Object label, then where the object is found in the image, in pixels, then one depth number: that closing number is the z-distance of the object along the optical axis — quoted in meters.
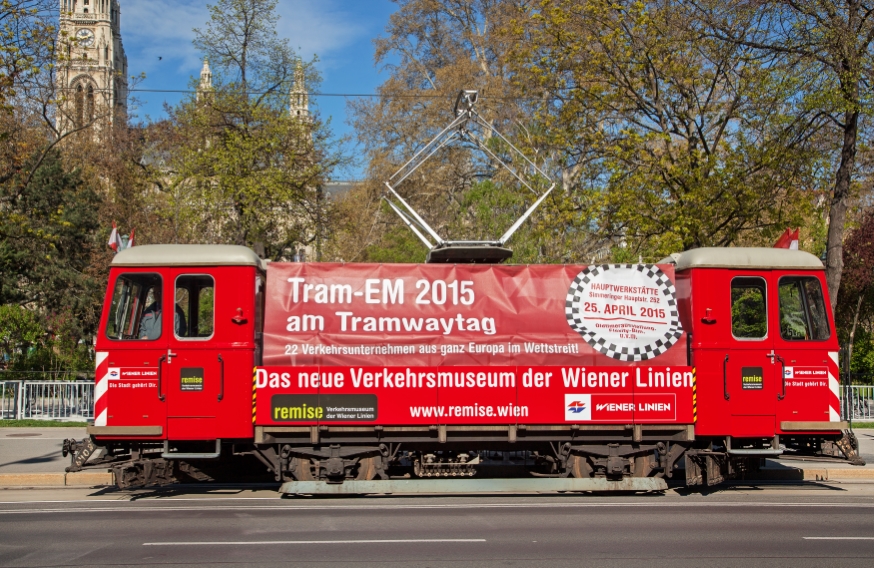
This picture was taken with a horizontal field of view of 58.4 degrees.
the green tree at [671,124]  17.38
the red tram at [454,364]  10.52
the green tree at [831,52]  14.97
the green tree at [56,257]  32.59
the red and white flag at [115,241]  10.92
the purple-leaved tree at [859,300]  24.83
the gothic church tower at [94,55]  18.79
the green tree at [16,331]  23.52
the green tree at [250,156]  26.34
